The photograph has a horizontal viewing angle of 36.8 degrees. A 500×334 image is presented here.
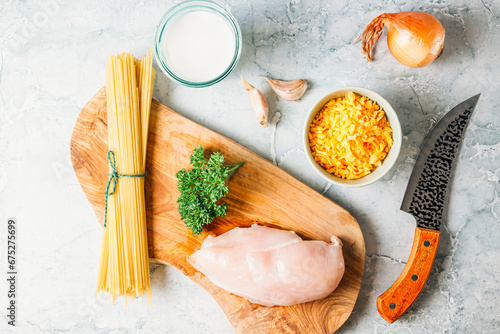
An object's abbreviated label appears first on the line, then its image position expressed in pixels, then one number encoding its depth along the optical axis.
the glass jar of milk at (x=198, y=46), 0.77
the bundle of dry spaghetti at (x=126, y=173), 0.78
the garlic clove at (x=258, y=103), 0.79
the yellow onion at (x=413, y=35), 0.76
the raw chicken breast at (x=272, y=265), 0.76
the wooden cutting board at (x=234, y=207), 0.79
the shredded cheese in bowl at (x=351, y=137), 0.75
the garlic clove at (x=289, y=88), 0.79
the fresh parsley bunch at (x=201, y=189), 0.76
